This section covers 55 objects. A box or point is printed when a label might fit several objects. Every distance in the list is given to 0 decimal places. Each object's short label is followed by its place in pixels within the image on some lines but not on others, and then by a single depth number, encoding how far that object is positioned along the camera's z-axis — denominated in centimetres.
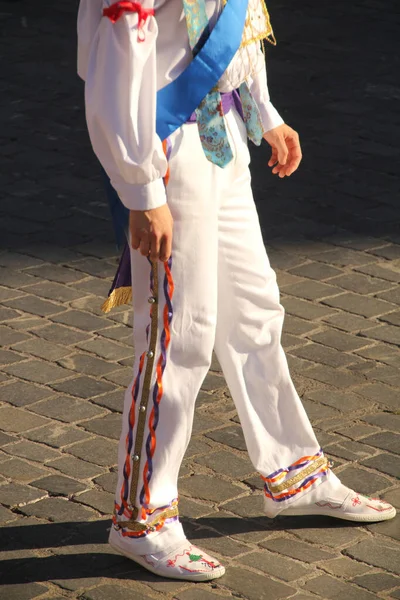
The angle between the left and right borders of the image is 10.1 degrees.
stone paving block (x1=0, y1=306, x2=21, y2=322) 949
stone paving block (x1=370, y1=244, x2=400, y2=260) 1064
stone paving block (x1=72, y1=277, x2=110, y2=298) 998
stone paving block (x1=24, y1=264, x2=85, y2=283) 1026
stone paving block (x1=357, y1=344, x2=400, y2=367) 877
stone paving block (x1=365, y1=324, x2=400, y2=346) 913
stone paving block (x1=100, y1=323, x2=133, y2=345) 913
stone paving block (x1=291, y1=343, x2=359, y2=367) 875
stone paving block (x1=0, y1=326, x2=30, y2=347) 907
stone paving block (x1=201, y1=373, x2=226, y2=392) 837
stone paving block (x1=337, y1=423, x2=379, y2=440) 766
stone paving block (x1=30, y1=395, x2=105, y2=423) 793
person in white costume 540
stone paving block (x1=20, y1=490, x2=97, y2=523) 673
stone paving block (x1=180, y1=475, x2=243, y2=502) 697
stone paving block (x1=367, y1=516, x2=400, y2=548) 655
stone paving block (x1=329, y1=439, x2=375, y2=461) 741
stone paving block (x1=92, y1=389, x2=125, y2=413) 807
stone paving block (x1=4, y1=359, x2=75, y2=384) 850
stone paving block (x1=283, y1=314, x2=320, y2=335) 928
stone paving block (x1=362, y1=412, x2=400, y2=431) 779
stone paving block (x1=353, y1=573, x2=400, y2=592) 604
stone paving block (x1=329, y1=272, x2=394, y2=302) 1001
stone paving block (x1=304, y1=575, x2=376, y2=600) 597
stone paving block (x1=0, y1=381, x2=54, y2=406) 817
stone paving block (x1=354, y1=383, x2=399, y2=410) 814
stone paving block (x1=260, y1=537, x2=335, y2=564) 634
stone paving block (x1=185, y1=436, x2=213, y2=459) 747
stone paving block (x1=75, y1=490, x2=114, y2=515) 683
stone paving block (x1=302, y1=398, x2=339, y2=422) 793
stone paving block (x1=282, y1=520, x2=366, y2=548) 653
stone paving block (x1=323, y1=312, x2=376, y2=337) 932
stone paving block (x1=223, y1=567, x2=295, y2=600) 598
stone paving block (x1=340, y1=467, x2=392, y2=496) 704
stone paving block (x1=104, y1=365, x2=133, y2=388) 842
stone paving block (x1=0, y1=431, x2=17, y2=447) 759
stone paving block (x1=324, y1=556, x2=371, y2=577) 618
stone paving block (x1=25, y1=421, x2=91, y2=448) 759
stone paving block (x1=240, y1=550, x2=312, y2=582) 617
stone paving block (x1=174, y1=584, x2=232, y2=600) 597
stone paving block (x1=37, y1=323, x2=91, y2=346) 913
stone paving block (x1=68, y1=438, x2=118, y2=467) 737
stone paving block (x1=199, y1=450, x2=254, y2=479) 723
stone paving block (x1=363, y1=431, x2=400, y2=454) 750
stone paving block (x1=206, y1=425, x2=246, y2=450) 758
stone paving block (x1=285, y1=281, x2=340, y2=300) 992
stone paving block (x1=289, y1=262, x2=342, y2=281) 1029
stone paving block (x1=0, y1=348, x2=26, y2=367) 875
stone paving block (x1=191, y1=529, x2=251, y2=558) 641
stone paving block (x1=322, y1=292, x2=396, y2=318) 960
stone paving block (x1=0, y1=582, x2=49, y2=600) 595
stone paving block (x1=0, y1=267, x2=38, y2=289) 1016
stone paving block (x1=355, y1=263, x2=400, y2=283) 1023
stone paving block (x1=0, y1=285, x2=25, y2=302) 990
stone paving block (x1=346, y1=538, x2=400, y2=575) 625
